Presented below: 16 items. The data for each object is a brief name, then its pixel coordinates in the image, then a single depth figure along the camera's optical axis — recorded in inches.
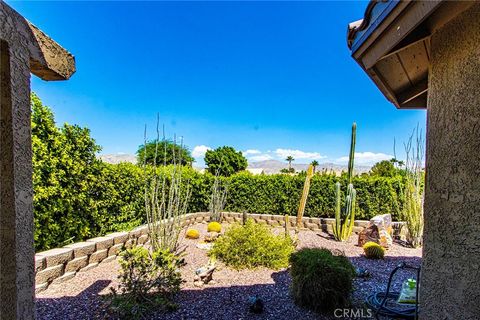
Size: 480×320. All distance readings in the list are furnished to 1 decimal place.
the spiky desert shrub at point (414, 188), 221.9
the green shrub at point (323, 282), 107.5
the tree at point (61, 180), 143.6
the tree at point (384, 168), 485.5
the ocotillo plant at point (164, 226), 173.2
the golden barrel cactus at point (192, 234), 243.8
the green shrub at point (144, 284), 103.3
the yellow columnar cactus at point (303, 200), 297.7
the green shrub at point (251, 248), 167.6
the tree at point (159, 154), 719.1
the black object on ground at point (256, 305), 108.7
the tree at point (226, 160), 955.3
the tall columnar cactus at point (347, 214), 247.8
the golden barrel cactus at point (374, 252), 188.1
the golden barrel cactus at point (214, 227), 263.5
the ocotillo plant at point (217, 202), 317.7
